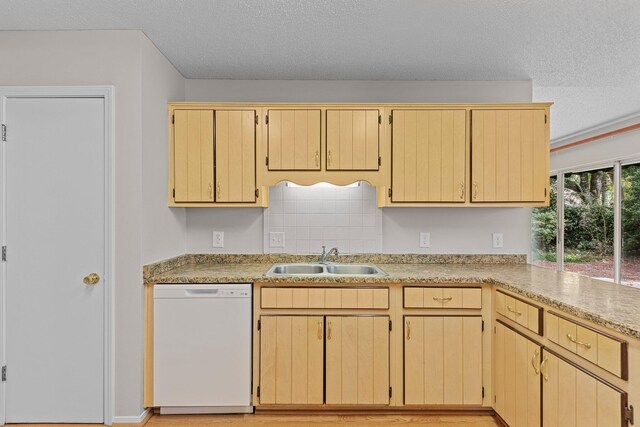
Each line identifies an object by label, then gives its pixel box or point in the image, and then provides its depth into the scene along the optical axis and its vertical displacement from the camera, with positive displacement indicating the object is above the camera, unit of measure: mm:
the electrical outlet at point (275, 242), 3064 -235
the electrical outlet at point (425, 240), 3074 -217
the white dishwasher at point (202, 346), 2365 -843
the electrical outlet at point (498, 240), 3062 -215
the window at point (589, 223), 5133 -128
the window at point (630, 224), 4660 -127
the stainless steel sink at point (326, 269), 2903 -438
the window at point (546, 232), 6238 -318
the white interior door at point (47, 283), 2281 -430
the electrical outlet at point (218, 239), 3059 -212
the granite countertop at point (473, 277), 1592 -403
